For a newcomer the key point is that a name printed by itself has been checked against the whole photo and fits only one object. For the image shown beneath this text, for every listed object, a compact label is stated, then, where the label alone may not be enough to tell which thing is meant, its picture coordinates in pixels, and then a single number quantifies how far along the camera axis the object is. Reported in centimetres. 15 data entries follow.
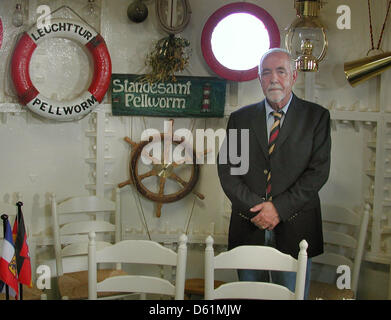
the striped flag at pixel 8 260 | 179
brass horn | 227
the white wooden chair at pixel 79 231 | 240
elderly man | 217
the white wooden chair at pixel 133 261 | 177
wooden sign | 243
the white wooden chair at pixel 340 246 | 234
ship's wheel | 246
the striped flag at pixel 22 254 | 190
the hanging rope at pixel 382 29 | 233
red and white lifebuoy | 233
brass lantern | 220
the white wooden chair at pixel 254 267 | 171
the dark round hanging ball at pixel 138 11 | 236
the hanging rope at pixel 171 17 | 236
